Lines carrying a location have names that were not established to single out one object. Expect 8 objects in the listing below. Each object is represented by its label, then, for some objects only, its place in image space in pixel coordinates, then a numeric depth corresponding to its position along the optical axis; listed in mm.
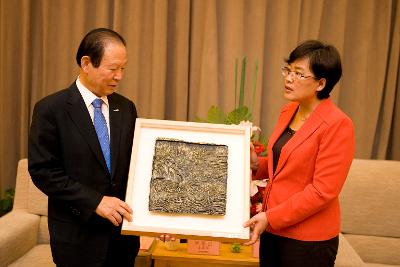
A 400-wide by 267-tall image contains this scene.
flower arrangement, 2439
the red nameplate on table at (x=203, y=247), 2572
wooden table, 2523
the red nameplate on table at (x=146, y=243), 2606
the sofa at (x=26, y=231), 2650
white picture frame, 1790
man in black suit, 1796
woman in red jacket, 1798
